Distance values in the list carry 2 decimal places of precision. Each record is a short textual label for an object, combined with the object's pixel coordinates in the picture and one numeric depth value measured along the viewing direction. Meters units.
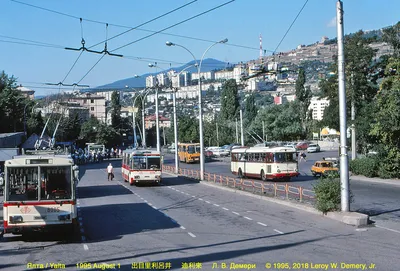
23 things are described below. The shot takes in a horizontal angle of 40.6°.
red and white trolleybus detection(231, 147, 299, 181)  37.53
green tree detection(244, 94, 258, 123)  111.44
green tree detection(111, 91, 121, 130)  121.19
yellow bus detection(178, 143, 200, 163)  69.12
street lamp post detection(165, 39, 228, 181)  38.38
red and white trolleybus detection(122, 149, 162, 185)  35.44
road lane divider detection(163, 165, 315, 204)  23.97
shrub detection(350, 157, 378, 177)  39.31
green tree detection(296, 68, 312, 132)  97.19
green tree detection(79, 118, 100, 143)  95.38
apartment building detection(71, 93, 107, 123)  126.84
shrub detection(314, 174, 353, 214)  19.28
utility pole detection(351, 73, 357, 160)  42.19
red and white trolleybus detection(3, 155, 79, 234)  14.83
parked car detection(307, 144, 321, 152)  81.94
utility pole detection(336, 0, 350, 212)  18.61
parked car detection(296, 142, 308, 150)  86.82
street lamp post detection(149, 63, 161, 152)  50.84
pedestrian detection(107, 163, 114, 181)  41.42
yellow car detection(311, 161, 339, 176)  41.34
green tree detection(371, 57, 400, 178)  34.00
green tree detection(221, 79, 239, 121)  98.32
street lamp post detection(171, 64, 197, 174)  46.75
